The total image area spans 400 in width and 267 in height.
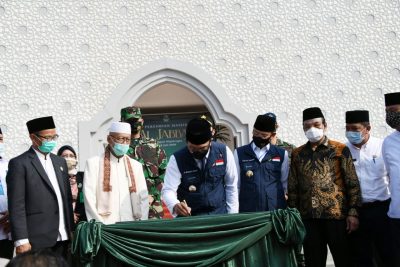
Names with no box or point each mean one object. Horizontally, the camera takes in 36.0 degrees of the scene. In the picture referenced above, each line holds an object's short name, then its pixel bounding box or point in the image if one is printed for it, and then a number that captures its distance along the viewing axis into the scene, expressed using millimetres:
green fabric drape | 3615
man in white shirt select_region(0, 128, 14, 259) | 4379
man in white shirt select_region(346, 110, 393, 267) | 4535
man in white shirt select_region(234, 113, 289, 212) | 4449
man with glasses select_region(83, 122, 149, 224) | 4316
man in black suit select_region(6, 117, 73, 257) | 4086
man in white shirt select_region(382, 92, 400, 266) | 4219
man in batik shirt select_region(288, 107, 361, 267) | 4359
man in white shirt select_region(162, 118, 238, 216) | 4129
